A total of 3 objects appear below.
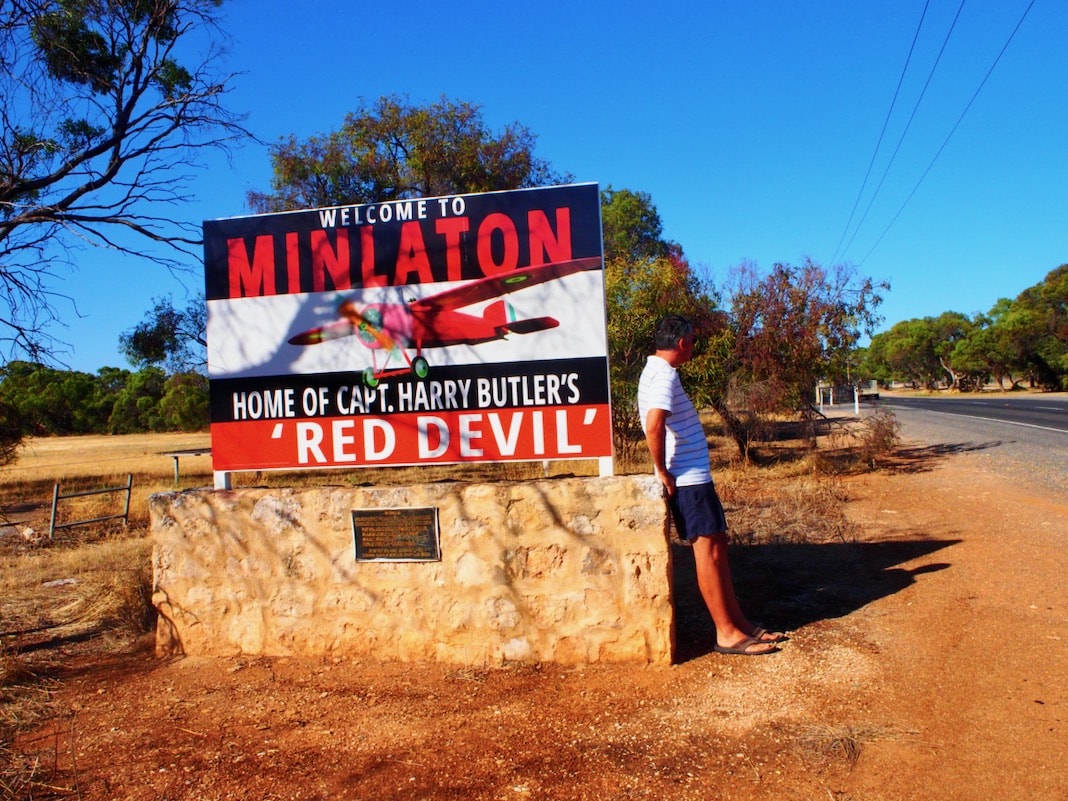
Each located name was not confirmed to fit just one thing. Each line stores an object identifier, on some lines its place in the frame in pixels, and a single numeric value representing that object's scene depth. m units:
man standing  4.43
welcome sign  4.88
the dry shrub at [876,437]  13.78
